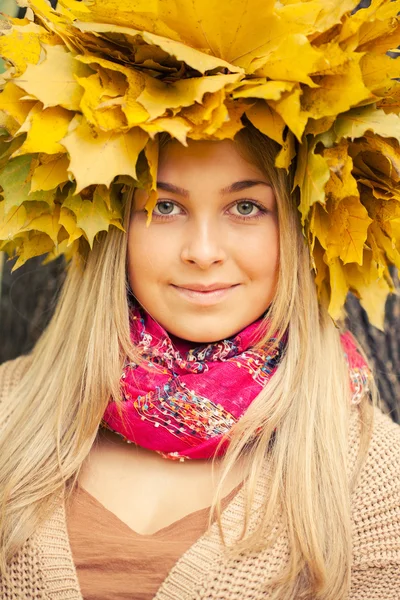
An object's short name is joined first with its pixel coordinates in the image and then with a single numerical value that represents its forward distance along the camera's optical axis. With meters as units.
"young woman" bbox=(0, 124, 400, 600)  1.12
